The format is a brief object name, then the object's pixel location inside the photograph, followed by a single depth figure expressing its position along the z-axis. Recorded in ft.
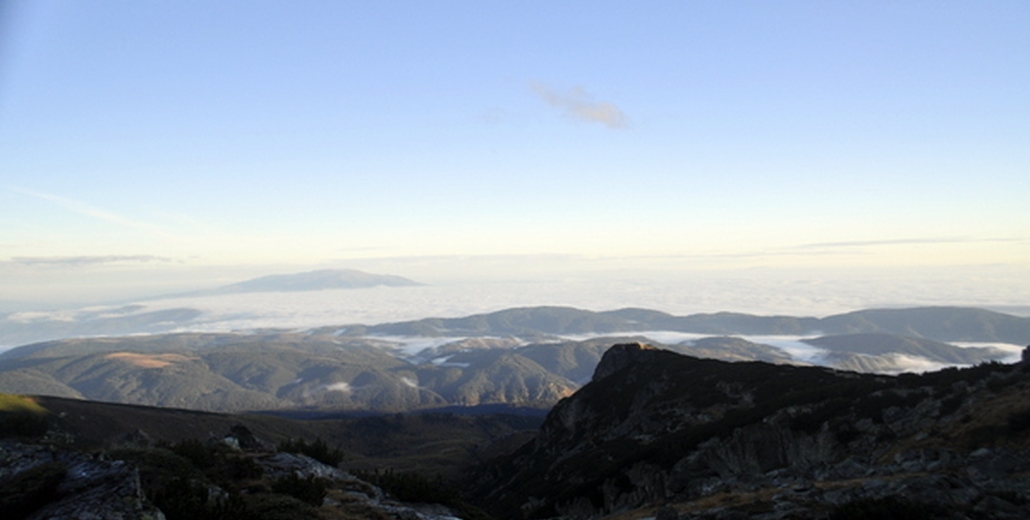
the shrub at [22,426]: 100.68
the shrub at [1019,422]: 91.15
